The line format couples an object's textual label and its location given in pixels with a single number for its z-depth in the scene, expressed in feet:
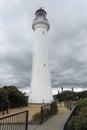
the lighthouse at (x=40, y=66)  49.29
